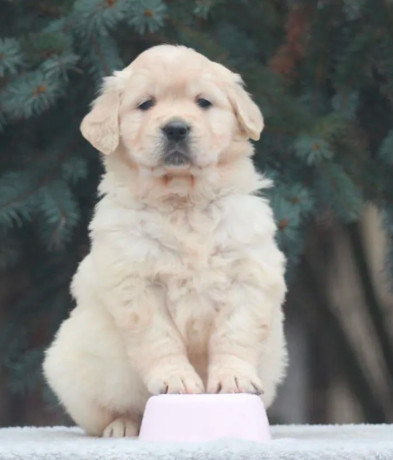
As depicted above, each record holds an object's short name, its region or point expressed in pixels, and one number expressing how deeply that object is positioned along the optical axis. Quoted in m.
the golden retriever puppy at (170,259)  6.34
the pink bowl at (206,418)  5.77
